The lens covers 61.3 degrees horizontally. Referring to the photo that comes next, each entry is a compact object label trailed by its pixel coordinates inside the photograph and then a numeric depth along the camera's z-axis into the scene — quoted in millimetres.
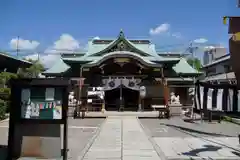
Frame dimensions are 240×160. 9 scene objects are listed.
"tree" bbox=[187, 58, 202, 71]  51427
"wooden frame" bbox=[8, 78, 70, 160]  5127
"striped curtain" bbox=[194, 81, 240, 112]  6461
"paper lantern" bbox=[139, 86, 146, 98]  17477
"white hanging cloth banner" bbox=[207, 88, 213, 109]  7981
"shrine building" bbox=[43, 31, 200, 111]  17141
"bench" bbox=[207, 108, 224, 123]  12206
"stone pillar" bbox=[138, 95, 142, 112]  17470
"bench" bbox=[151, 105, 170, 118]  14388
